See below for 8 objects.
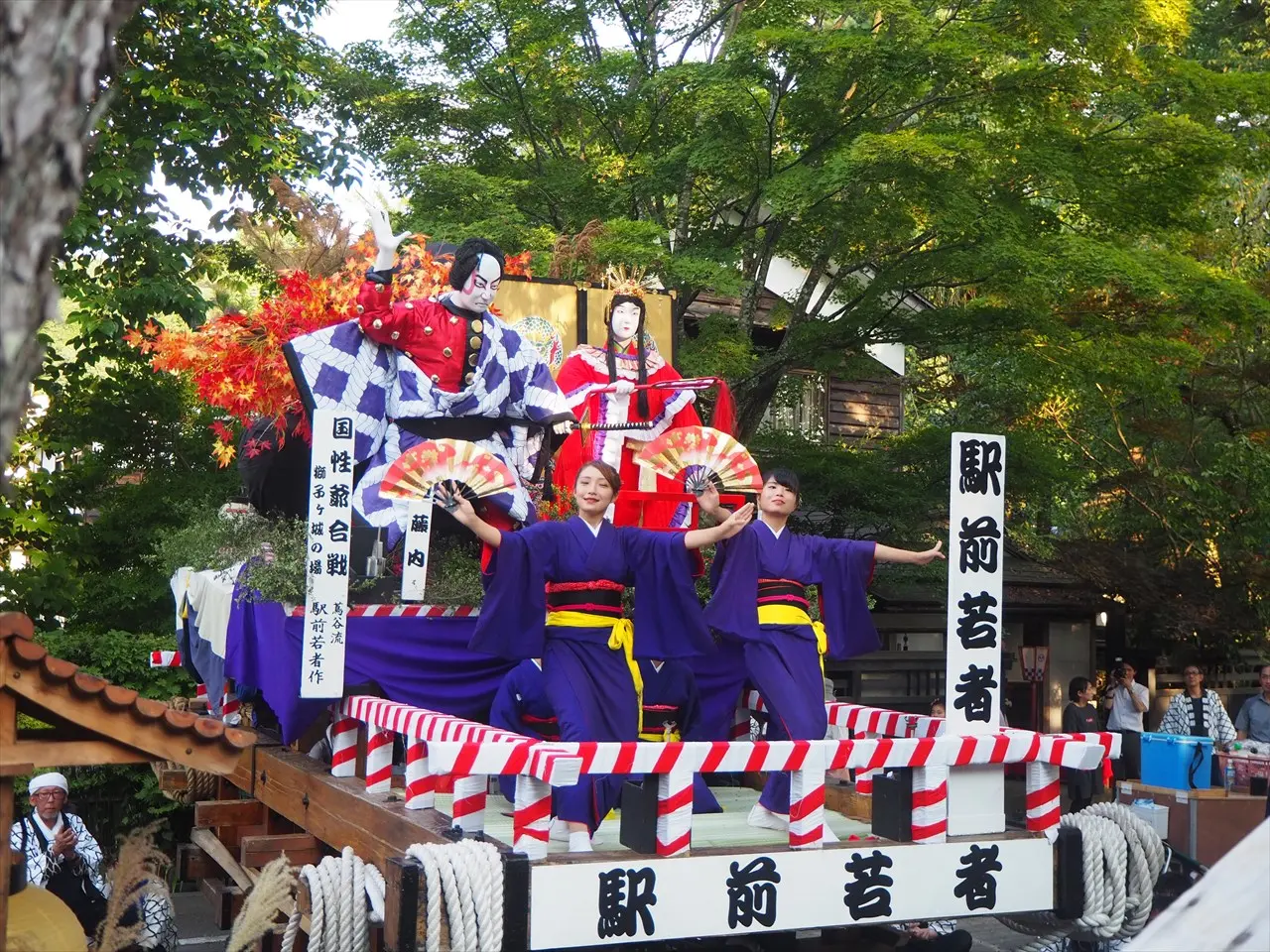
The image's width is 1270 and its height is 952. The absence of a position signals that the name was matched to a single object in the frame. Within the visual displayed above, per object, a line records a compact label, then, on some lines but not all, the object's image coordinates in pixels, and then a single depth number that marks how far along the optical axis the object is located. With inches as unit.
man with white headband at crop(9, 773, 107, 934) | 229.3
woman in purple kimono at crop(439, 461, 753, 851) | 212.5
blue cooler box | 387.9
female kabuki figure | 310.8
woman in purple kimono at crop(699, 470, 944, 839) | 230.4
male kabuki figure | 271.9
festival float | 179.5
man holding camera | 484.4
